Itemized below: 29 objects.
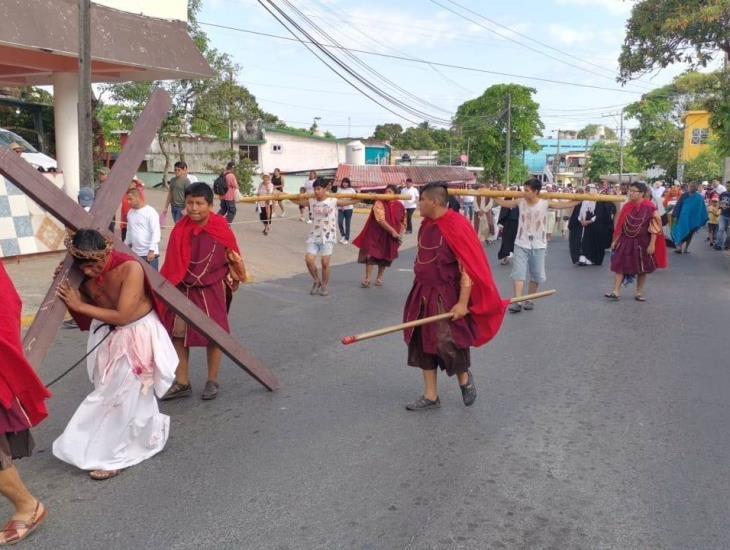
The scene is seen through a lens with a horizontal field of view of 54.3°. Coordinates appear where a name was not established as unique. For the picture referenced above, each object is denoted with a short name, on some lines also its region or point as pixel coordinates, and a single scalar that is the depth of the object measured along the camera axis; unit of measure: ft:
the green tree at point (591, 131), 386.93
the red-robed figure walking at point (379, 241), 36.40
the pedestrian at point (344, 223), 58.54
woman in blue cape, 55.67
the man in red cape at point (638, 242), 32.50
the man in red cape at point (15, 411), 9.75
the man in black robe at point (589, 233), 47.83
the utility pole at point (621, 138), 238.58
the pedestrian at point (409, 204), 60.29
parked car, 47.66
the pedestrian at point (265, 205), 57.11
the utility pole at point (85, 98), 32.60
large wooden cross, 11.07
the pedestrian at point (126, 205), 25.15
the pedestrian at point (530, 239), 29.58
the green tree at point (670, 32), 53.67
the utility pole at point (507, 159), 159.12
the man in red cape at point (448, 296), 16.38
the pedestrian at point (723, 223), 54.90
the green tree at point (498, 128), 225.35
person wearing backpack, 49.93
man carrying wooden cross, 12.83
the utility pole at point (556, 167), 279.75
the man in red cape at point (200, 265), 17.08
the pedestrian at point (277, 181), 63.46
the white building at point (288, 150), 129.59
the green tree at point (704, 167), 138.72
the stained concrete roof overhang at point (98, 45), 38.86
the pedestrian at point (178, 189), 37.73
